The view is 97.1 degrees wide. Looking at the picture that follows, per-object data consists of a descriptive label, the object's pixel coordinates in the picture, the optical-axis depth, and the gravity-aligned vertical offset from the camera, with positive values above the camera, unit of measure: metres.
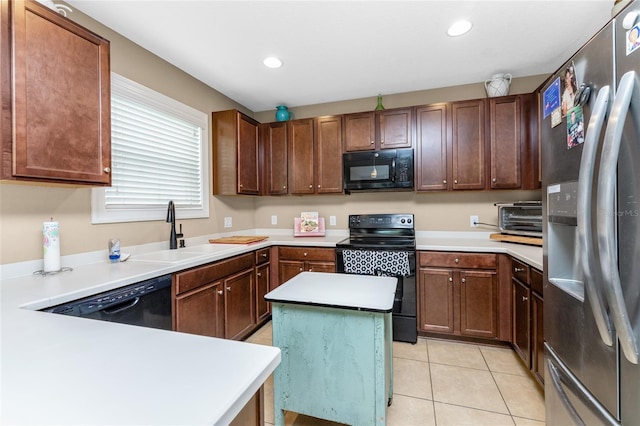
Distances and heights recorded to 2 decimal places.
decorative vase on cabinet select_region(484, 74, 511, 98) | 2.74 +1.24
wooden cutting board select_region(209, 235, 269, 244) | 2.82 -0.26
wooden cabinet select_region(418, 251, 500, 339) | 2.44 -0.73
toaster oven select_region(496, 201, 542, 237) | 2.46 -0.06
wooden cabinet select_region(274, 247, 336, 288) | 2.86 -0.48
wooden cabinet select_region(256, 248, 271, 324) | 2.82 -0.69
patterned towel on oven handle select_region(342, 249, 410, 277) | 2.55 -0.46
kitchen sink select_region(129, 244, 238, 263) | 2.01 -0.31
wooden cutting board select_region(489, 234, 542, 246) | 2.36 -0.24
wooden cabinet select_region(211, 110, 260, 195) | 2.98 +0.67
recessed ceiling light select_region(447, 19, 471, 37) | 2.01 +1.35
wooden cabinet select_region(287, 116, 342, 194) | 3.16 +0.67
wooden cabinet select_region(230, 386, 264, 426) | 0.68 -0.50
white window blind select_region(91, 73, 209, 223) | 2.08 +0.49
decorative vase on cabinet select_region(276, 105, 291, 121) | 3.45 +1.23
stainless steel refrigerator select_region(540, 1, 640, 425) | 0.74 -0.04
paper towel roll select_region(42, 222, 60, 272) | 1.57 -0.17
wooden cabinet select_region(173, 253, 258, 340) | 1.91 -0.66
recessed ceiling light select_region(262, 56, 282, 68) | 2.44 +1.35
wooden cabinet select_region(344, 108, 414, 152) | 2.92 +0.89
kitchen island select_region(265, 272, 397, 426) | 1.32 -0.67
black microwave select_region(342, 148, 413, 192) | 2.90 +0.45
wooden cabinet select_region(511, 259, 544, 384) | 1.81 -0.75
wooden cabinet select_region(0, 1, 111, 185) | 1.28 +0.60
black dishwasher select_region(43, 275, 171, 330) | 1.31 -0.47
